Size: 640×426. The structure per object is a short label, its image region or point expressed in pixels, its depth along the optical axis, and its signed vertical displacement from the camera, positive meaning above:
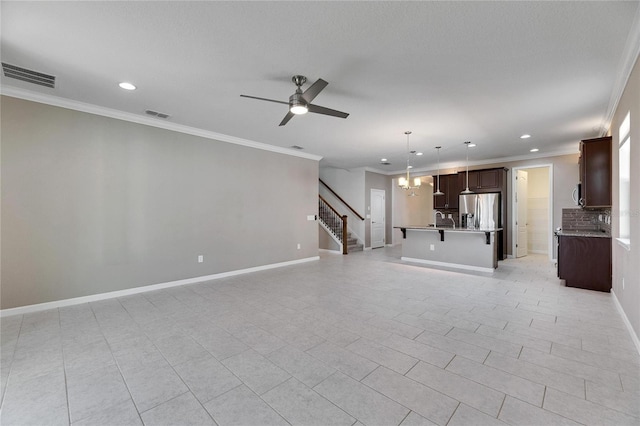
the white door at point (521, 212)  7.63 -0.13
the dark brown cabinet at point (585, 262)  4.32 -0.89
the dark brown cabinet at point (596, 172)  4.16 +0.54
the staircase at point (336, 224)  8.79 -0.46
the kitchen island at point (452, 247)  5.88 -0.90
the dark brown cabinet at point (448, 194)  8.27 +0.45
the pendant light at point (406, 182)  5.39 +0.62
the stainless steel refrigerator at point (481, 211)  7.41 -0.07
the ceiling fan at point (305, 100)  2.77 +1.19
